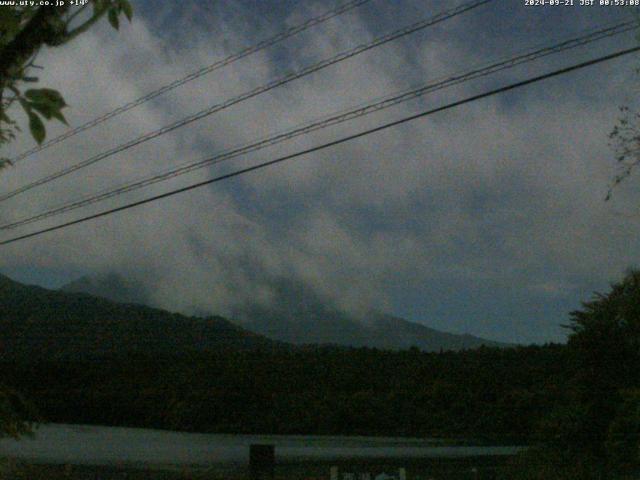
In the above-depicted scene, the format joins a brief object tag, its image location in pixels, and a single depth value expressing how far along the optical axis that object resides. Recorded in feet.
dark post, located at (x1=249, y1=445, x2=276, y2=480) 39.55
